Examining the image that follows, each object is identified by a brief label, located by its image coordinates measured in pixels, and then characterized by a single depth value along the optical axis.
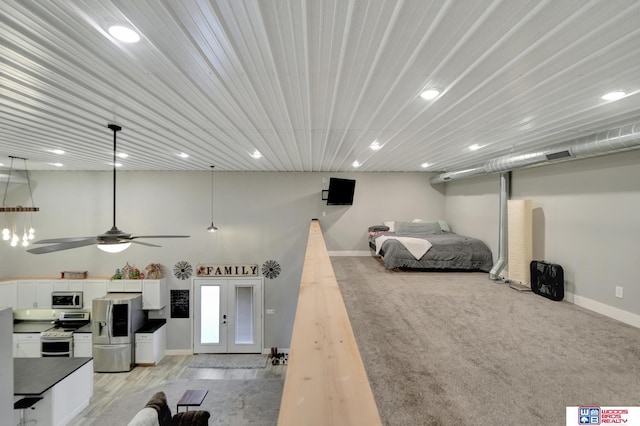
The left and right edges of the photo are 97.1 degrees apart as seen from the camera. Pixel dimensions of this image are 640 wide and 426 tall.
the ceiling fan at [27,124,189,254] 2.73
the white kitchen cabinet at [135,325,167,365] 5.99
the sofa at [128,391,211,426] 3.35
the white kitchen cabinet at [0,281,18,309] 6.01
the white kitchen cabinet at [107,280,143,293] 6.26
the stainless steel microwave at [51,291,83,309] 6.13
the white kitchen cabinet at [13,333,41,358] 5.87
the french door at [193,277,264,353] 6.51
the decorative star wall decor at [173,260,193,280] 6.59
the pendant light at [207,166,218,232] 6.16
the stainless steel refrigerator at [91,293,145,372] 5.80
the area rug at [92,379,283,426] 4.52
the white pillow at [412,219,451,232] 6.54
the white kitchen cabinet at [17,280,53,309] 6.11
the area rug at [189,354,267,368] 6.07
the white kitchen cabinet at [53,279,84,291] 6.20
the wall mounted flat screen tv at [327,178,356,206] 6.21
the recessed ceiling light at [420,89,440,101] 2.02
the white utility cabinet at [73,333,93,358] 5.94
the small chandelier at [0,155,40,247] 6.29
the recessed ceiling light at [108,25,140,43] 1.33
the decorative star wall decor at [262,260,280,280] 6.67
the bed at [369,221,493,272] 4.88
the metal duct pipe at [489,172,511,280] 4.54
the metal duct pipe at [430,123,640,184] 2.50
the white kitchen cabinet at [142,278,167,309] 6.28
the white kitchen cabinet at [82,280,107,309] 6.20
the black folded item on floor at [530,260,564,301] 3.62
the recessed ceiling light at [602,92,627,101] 2.00
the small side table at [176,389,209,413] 4.19
